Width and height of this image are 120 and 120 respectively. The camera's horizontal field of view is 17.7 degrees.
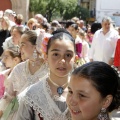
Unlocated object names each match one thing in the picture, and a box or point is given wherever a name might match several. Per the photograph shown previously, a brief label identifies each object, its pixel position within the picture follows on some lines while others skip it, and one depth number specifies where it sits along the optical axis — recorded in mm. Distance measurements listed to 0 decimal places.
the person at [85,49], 8016
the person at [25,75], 3465
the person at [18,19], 9336
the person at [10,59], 4368
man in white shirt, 8086
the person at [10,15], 9563
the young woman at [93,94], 1989
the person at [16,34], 5461
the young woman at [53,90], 2580
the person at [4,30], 7805
